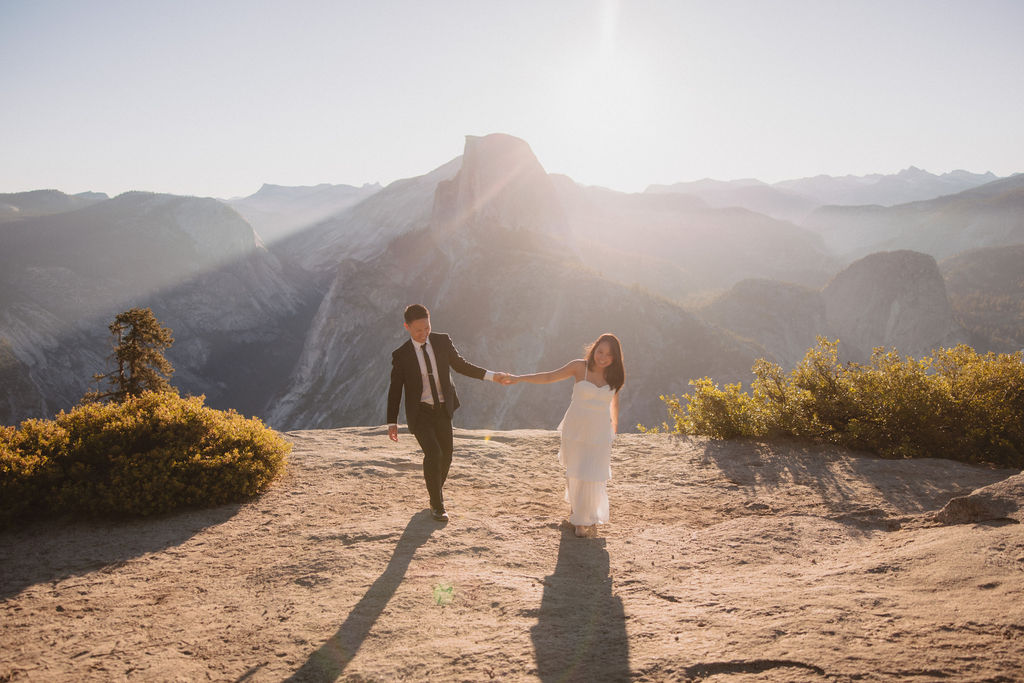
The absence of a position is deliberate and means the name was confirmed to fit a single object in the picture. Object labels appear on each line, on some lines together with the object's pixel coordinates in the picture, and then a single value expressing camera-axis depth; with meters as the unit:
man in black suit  6.02
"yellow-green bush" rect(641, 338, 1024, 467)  7.46
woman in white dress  5.74
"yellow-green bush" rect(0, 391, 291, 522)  5.74
